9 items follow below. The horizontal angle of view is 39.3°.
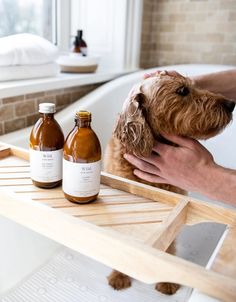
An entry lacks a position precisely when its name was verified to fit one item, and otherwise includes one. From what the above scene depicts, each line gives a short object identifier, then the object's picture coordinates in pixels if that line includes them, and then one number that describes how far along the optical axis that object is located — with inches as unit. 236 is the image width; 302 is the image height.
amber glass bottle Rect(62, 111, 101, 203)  27.7
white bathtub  47.4
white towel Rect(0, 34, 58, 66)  58.7
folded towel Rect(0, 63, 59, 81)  58.8
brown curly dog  38.8
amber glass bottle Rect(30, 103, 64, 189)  30.3
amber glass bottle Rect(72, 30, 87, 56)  82.7
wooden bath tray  21.8
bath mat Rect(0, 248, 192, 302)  45.6
